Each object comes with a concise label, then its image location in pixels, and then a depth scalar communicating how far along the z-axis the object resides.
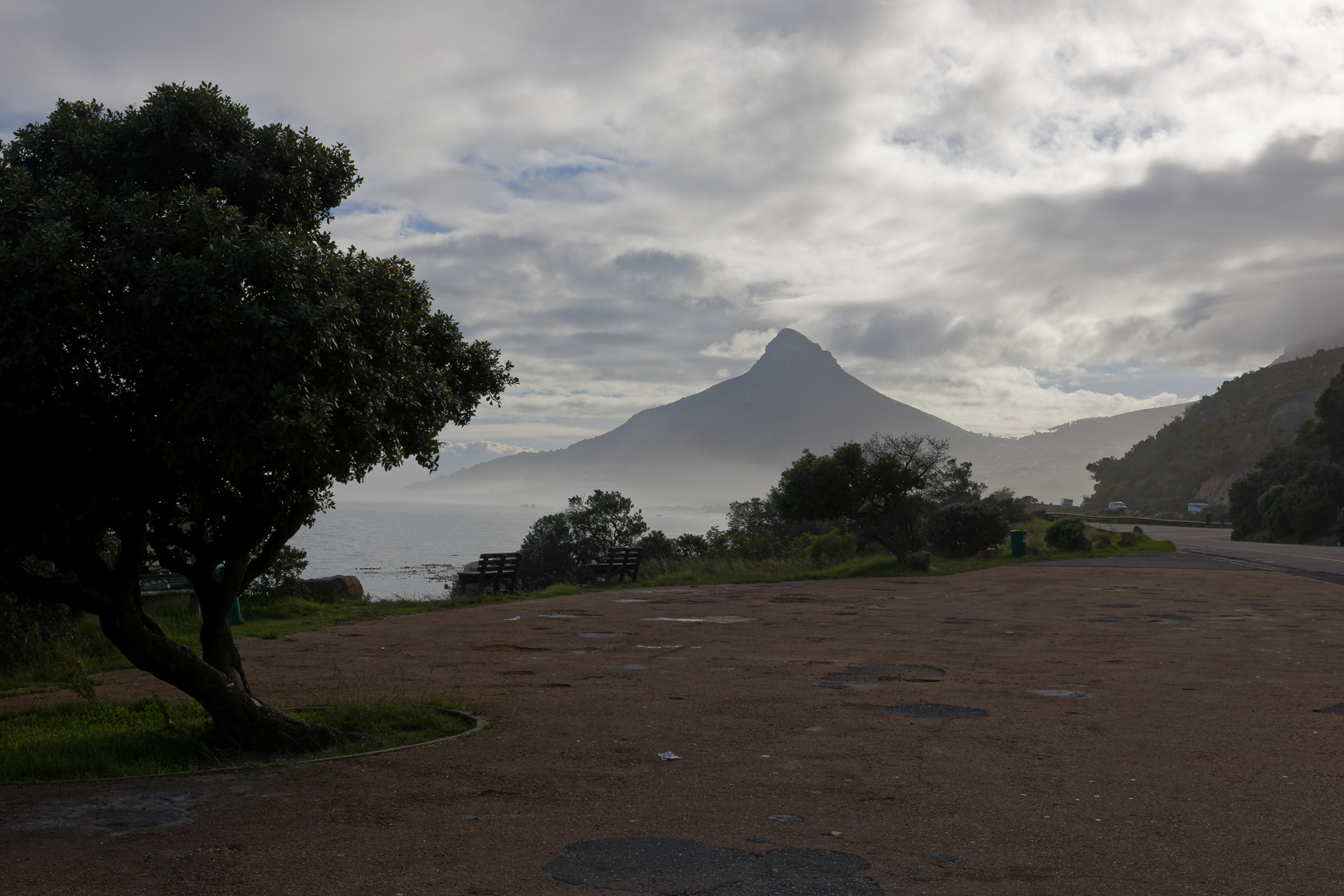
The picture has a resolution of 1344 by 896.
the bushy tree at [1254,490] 58.47
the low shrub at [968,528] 36.75
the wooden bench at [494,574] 24.40
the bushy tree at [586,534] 41.28
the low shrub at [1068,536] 39.77
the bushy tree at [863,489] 33.03
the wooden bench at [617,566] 27.61
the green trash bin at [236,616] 16.36
